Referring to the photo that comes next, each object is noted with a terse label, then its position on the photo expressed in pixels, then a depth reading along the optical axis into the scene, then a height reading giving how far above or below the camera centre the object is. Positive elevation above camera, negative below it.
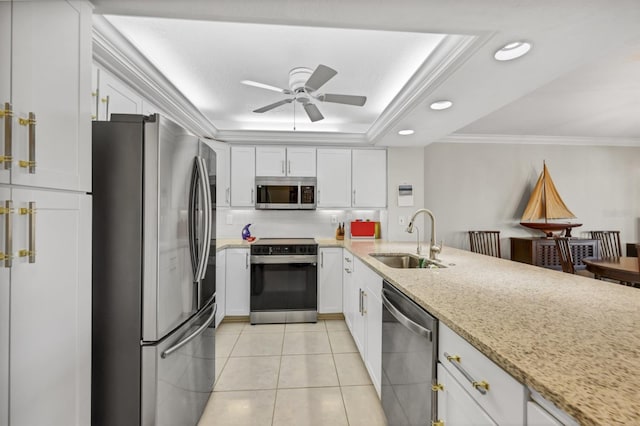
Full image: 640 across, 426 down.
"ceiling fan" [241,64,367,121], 2.12 +0.97
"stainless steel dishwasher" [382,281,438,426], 1.17 -0.70
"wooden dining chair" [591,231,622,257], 4.35 -0.38
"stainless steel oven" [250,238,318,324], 3.41 -0.81
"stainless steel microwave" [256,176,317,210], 3.73 +0.29
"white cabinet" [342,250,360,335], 2.78 -0.82
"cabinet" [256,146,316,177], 3.78 +0.72
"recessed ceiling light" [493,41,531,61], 1.53 +0.92
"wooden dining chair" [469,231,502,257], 4.24 -0.40
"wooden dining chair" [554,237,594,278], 3.35 -0.49
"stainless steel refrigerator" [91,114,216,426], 1.32 -0.26
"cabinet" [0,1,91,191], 0.86 +0.41
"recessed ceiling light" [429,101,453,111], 2.30 +0.91
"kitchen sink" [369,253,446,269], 2.59 -0.41
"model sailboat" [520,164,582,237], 4.13 +0.12
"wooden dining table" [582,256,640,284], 2.61 -0.51
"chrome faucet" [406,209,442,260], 2.23 -0.26
